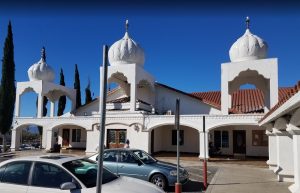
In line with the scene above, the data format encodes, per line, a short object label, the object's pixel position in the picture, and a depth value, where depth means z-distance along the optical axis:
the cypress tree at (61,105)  30.18
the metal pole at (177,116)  6.86
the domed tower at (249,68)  17.58
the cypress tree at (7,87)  22.54
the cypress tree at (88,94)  32.20
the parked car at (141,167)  8.56
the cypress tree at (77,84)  30.65
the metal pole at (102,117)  3.07
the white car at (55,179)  4.65
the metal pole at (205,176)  8.98
